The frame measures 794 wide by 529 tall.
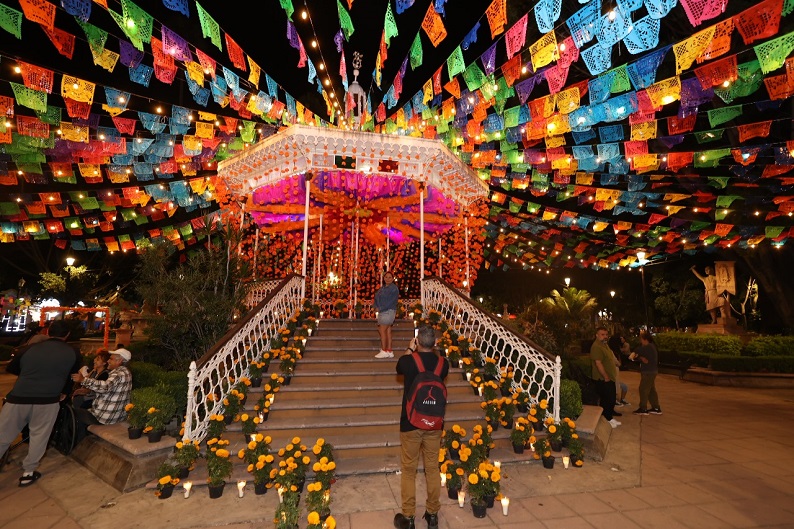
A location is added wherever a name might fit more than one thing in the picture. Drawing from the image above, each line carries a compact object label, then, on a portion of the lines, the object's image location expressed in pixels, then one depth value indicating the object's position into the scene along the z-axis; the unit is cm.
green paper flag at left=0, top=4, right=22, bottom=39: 577
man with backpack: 378
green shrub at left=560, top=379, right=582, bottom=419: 682
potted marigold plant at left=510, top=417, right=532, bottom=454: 580
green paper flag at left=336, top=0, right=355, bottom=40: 819
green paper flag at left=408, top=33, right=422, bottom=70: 815
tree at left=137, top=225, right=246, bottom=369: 757
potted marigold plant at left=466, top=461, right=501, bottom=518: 420
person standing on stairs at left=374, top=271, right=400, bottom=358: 783
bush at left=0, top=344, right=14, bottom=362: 1858
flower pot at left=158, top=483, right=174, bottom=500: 452
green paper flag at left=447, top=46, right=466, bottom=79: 749
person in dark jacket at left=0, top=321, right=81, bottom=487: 513
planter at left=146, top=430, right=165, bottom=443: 523
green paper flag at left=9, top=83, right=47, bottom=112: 721
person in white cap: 595
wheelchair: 609
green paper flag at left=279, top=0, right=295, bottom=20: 739
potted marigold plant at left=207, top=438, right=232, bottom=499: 453
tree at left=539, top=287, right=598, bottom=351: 2109
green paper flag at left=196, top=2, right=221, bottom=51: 687
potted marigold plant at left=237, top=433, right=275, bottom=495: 456
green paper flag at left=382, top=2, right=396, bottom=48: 747
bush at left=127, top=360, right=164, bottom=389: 735
